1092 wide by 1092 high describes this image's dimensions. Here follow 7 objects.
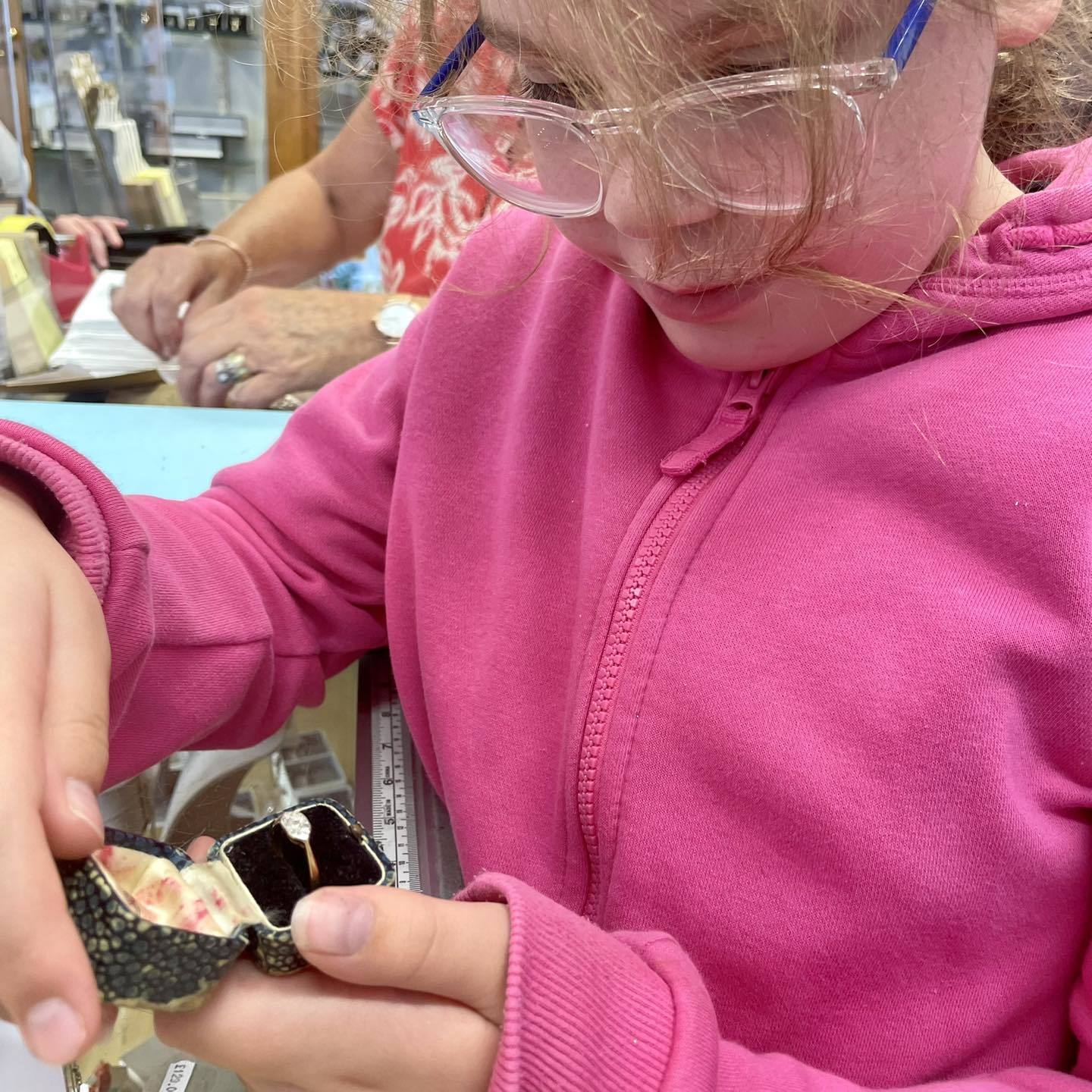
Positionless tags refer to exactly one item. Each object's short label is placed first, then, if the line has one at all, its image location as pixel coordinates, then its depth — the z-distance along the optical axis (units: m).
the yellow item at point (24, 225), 1.36
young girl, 0.40
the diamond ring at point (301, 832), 0.40
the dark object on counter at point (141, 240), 1.59
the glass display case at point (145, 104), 1.58
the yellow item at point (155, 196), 1.75
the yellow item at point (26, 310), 1.18
